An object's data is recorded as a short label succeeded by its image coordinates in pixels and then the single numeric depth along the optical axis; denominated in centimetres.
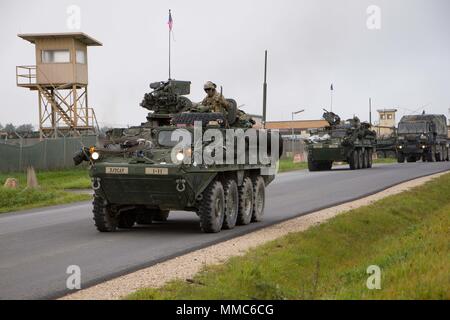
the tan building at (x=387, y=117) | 9669
